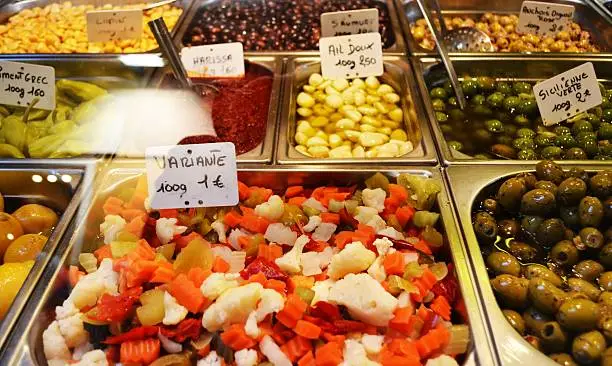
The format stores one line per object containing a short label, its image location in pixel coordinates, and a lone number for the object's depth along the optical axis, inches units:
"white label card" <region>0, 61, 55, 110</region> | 25.6
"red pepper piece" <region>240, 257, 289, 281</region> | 18.2
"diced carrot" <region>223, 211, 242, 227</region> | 20.7
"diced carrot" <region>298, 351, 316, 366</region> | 15.9
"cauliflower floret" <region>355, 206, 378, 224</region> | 20.6
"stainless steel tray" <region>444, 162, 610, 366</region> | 15.8
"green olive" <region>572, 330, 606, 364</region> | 15.7
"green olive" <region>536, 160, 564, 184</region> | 21.5
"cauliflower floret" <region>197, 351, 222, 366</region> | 16.1
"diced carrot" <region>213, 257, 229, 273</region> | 18.7
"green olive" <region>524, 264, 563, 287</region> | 18.0
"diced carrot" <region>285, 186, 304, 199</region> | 22.8
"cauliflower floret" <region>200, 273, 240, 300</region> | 17.0
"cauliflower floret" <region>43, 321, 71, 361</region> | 16.6
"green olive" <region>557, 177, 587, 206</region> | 20.6
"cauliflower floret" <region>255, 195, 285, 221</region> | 20.7
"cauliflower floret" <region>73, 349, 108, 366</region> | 15.9
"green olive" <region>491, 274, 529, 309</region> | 17.8
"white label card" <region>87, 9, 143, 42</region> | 32.3
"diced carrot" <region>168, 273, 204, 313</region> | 16.7
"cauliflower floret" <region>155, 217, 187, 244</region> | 19.8
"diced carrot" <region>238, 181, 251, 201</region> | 22.2
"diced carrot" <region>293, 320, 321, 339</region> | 16.2
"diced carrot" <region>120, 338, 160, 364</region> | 16.2
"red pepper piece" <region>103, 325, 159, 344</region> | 16.5
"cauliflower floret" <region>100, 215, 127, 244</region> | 19.9
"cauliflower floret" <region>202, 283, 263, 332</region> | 16.2
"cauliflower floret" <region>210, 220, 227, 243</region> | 20.4
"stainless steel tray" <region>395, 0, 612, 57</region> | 33.1
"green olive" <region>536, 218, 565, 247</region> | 20.3
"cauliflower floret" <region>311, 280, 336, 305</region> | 17.3
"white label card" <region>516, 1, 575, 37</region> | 32.9
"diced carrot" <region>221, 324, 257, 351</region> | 16.0
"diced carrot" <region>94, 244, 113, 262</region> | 19.4
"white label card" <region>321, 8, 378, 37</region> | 31.0
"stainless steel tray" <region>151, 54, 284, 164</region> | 24.0
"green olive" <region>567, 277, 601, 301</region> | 17.9
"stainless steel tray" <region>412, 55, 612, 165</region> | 31.8
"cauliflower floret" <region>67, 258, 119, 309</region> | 17.3
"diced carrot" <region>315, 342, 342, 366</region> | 15.9
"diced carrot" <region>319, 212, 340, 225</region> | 20.9
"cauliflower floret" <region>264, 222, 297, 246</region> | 20.2
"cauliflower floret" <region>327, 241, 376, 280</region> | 17.8
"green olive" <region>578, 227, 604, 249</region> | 19.7
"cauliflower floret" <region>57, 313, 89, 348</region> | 16.7
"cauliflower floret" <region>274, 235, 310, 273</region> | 18.5
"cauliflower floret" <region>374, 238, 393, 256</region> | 18.7
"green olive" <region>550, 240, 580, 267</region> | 19.7
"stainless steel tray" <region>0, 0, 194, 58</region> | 38.7
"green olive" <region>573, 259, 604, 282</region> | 19.2
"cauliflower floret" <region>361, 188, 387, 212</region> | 21.3
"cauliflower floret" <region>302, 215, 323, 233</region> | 20.6
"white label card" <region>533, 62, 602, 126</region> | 25.6
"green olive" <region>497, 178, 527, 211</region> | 21.3
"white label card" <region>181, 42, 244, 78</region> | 30.3
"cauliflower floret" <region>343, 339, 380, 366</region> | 15.7
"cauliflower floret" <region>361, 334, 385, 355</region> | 16.1
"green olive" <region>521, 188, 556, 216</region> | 20.6
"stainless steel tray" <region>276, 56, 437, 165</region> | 23.7
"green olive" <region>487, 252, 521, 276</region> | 18.9
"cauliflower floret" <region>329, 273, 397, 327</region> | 16.1
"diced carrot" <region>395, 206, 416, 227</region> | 20.8
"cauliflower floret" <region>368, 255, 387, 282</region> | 17.9
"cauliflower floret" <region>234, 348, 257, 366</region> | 15.8
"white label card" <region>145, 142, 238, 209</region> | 19.5
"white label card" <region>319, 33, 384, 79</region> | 29.5
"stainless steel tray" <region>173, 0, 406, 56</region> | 32.8
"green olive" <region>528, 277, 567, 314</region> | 16.9
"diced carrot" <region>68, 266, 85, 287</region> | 18.9
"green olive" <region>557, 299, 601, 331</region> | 16.1
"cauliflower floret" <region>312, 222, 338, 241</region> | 20.5
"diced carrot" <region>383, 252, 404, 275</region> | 18.1
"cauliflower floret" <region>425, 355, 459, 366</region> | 15.6
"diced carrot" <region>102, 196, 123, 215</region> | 21.4
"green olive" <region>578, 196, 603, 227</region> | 20.1
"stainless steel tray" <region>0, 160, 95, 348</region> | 23.1
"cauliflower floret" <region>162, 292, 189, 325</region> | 16.4
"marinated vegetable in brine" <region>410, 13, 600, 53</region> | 34.4
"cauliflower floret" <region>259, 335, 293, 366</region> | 15.9
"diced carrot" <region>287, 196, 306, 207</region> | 21.9
